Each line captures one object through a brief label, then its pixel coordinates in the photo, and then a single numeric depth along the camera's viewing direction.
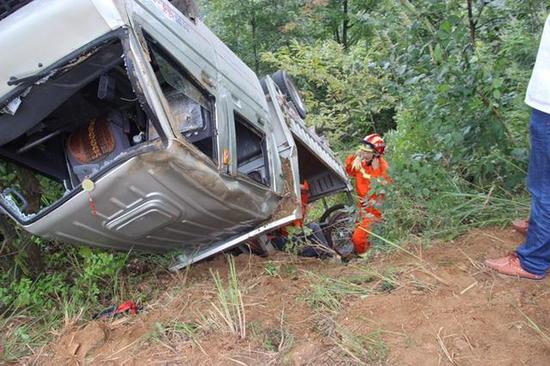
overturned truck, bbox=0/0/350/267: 2.92
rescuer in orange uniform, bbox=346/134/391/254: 5.18
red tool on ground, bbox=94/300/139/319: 3.79
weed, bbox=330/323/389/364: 2.66
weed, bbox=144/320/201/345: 3.17
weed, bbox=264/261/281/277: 4.01
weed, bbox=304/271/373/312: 3.23
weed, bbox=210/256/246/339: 3.12
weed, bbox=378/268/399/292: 3.26
